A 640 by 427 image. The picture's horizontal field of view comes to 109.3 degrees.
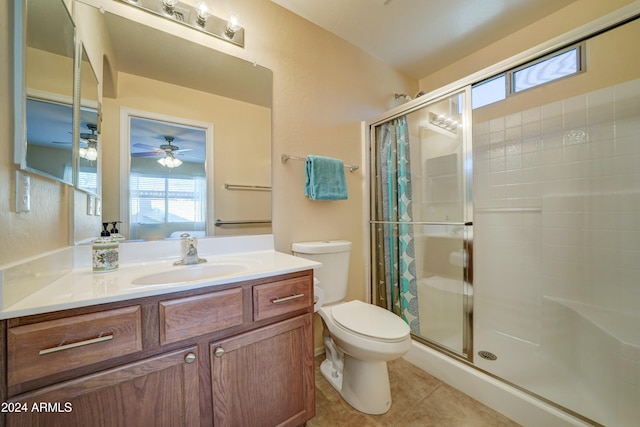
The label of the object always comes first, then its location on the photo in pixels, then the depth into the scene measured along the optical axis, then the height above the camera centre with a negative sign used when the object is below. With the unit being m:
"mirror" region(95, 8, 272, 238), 1.08 +0.59
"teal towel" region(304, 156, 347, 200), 1.58 +0.26
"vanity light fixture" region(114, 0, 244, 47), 1.16 +1.09
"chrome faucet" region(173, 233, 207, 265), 1.11 -0.18
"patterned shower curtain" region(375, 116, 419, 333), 1.83 -0.08
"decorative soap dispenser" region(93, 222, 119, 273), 0.93 -0.16
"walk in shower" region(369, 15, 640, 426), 1.32 -0.07
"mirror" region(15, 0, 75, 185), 0.67 +0.41
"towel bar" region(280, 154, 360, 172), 1.54 +0.40
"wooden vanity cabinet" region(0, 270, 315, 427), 0.57 -0.46
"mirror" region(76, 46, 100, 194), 0.94 +0.37
